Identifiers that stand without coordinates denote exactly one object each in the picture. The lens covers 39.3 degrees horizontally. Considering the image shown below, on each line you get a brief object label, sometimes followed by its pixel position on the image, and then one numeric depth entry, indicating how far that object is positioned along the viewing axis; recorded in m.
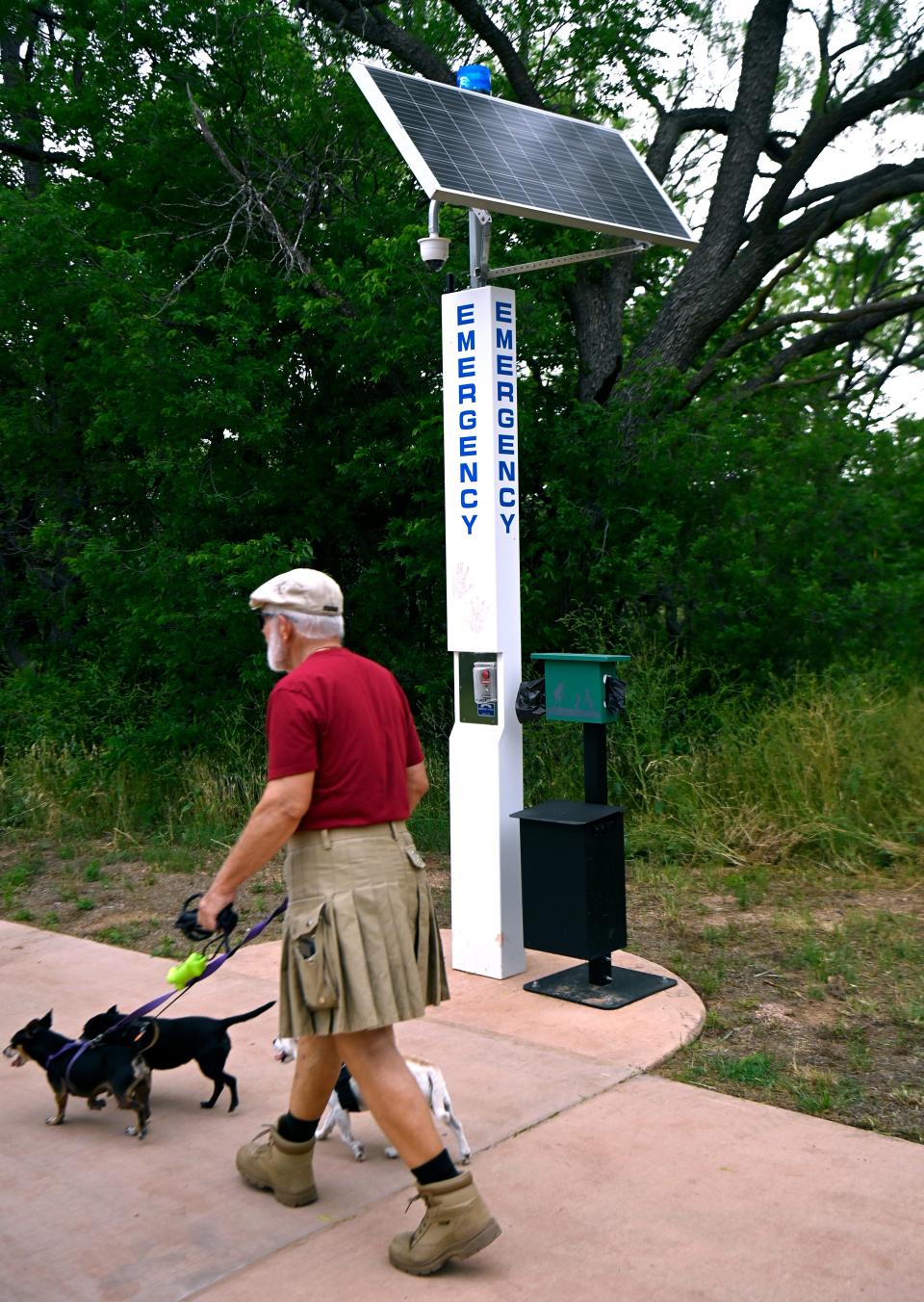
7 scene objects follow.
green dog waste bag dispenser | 5.45
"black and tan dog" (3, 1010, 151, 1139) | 4.31
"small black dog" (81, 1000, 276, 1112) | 4.43
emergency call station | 5.86
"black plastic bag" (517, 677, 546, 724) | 5.82
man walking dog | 3.38
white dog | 3.99
